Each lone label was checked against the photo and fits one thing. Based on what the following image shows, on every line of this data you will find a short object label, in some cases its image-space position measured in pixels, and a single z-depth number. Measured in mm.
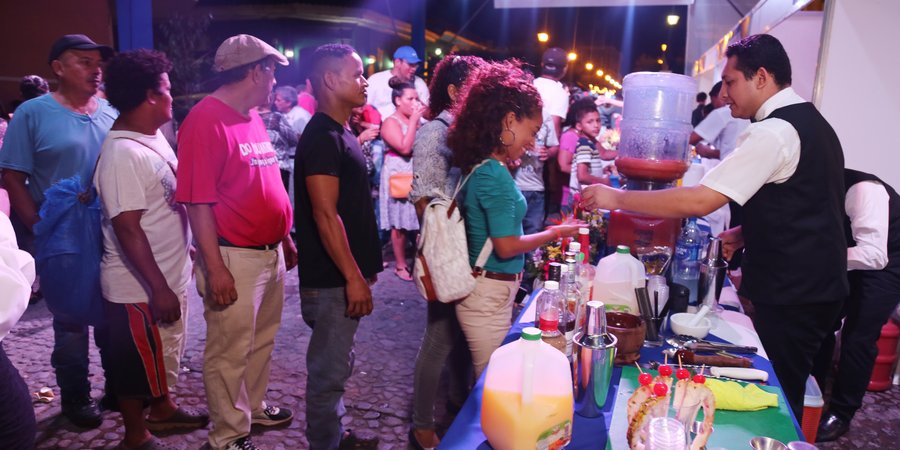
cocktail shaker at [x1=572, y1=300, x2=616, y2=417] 1576
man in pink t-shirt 2359
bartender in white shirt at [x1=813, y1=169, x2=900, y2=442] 3049
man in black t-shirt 2311
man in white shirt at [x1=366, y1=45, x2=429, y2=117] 6246
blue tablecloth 1479
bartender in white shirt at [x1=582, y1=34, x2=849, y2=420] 2244
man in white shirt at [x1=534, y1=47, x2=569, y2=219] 5277
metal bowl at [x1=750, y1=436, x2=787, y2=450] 1371
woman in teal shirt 2258
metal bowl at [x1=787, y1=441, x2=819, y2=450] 1286
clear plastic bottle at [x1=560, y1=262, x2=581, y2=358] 1968
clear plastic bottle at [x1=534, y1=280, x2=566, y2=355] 1631
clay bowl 1907
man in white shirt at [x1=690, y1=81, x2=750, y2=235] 5645
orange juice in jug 1318
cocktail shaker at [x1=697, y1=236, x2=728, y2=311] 2408
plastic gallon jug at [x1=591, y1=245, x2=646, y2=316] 2260
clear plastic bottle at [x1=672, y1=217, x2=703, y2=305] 2557
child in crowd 5070
